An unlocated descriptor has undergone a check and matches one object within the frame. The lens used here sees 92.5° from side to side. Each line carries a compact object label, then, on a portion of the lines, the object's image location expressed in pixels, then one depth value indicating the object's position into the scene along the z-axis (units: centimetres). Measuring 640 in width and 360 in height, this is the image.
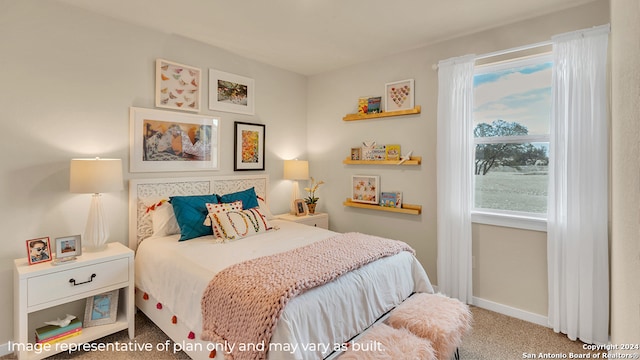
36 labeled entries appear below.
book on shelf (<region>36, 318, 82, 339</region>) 213
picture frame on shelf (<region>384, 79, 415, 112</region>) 332
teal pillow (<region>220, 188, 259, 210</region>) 314
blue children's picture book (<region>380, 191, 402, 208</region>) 346
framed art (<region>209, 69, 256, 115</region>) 333
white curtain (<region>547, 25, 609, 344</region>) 226
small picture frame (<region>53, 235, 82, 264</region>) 214
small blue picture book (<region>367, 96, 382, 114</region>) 358
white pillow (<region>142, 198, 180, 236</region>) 277
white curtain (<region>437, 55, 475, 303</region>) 288
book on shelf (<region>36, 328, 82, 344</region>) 211
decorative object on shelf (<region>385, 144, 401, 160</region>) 343
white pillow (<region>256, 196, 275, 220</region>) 334
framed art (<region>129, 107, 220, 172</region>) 281
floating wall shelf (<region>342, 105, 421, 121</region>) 326
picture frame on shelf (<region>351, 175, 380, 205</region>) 364
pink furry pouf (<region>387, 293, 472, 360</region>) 179
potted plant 404
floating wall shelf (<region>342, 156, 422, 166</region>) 328
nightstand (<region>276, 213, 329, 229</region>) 375
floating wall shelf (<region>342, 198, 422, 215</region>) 330
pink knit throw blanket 153
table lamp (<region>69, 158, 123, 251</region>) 222
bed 163
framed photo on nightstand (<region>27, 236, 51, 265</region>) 210
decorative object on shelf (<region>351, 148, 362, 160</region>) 378
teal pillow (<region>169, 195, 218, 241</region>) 267
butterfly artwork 293
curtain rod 253
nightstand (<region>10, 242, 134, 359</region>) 197
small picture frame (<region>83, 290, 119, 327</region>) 236
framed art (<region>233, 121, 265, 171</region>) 357
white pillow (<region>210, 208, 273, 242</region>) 265
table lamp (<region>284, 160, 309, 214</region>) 396
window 266
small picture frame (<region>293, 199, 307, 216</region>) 396
